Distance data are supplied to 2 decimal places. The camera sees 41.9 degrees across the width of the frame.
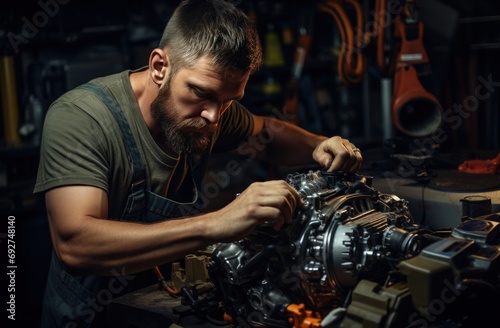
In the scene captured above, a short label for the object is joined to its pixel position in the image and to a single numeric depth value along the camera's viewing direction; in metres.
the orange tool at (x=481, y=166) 2.55
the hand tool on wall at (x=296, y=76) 4.63
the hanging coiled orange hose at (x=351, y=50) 3.37
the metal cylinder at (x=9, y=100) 3.74
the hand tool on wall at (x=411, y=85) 2.79
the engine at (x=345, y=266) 1.49
